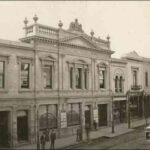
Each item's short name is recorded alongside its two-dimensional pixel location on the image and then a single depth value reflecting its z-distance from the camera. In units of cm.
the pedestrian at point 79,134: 2754
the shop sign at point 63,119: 2997
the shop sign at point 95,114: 3459
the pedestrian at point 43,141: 2368
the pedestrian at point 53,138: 2422
